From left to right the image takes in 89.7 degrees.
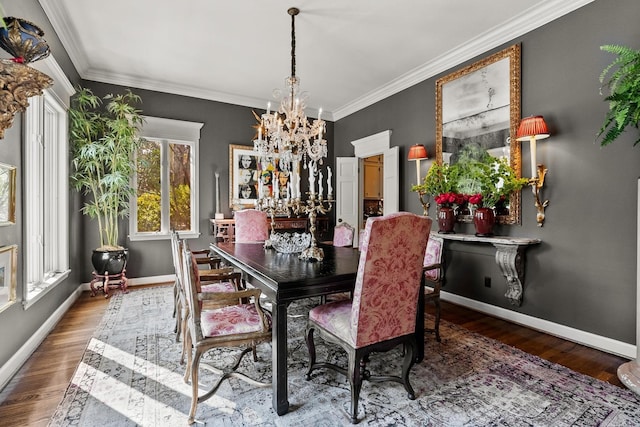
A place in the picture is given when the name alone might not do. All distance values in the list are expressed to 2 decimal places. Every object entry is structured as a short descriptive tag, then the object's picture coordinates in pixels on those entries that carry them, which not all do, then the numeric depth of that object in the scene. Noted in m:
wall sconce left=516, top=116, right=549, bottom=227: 2.90
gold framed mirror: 3.30
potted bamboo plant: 3.94
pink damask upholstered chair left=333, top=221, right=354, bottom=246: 3.64
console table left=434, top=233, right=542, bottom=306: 3.04
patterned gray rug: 1.76
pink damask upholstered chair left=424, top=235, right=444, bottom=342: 2.73
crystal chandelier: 3.23
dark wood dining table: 1.78
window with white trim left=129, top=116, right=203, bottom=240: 4.79
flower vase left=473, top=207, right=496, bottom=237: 3.33
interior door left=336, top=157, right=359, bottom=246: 5.81
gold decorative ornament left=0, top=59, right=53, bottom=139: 1.68
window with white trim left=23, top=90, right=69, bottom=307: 2.78
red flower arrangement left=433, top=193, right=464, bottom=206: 3.67
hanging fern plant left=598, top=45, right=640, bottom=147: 2.07
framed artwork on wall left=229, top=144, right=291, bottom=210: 5.39
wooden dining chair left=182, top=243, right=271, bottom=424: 1.75
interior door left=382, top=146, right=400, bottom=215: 4.78
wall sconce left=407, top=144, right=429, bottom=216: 4.23
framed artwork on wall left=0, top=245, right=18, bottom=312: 2.07
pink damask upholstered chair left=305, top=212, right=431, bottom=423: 1.67
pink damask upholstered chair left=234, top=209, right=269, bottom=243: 4.04
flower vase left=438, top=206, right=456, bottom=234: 3.77
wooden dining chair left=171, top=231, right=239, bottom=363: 2.17
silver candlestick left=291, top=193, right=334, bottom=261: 2.40
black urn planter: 4.07
